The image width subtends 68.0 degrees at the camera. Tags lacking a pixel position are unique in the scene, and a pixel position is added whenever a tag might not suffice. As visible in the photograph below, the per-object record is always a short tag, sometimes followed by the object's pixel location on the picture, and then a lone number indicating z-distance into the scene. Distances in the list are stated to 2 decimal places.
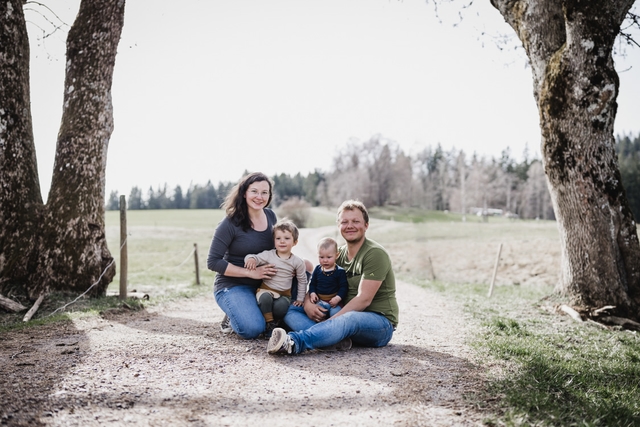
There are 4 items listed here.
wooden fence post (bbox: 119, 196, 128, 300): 8.28
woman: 5.28
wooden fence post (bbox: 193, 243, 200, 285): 12.71
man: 4.57
